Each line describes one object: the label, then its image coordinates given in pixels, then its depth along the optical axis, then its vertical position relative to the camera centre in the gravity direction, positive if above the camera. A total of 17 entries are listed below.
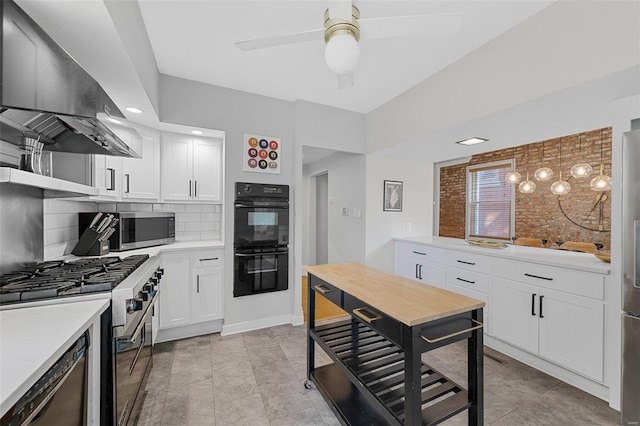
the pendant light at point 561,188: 3.82 +0.35
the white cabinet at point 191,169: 2.96 +0.48
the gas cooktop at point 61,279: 1.22 -0.36
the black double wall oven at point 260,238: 3.01 -0.32
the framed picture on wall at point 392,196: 3.92 +0.23
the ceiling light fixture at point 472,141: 2.93 +0.80
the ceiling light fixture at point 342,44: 1.43 +0.90
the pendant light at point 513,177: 4.20 +0.55
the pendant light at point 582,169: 3.35 +0.54
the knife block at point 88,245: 2.24 -0.29
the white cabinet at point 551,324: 1.96 -0.92
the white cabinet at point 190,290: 2.72 -0.84
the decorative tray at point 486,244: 3.04 -0.37
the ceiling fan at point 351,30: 1.43 +1.03
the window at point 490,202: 5.50 +0.22
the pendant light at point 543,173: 3.64 +0.53
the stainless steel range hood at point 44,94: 1.16 +0.57
